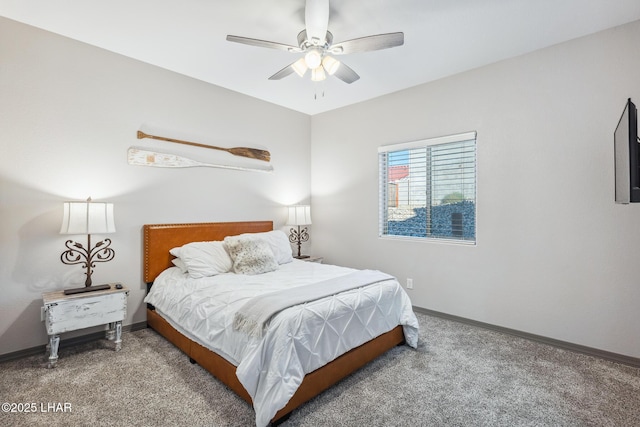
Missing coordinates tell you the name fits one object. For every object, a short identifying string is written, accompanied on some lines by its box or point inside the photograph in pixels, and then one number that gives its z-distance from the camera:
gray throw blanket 1.97
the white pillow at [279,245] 3.71
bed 1.84
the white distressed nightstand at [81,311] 2.46
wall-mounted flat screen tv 1.82
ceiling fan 2.17
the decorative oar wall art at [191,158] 3.28
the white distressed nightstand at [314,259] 4.43
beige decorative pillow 3.19
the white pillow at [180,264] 3.14
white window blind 3.52
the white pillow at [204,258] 3.03
